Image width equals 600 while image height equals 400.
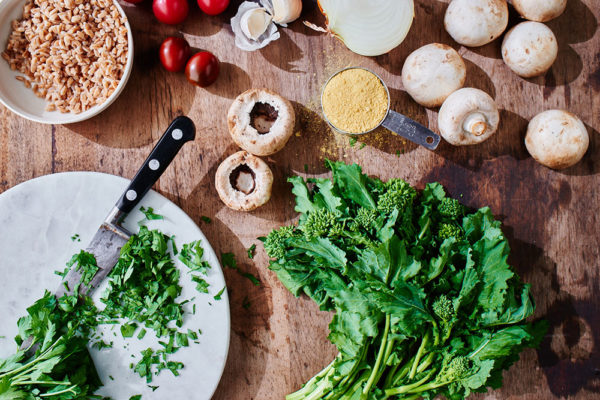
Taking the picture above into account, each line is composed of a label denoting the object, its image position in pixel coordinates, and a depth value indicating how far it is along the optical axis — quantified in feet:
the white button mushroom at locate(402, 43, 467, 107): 1.99
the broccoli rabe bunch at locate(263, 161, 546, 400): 1.88
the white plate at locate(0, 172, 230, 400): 2.02
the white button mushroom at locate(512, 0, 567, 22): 2.01
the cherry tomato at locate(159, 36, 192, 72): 2.01
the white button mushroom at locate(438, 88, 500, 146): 1.96
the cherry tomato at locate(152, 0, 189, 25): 1.99
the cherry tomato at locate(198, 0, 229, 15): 2.00
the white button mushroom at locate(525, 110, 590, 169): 2.00
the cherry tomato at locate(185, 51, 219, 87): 2.00
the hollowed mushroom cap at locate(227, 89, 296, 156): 1.98
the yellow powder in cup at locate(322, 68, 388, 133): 2.00
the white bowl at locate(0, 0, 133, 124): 1.96
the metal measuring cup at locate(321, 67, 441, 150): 2.02
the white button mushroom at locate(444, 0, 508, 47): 1.99
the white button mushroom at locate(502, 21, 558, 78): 2.01
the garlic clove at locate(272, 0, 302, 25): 1.98
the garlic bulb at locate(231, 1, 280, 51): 2.01
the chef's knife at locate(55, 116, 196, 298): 1.96
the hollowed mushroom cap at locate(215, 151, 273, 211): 1.99
